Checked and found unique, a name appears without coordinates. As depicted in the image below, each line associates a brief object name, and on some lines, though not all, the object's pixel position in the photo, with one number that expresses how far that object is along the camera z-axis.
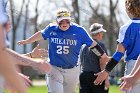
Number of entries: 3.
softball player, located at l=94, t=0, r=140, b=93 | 12.25
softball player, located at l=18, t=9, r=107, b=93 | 16.73
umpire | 18.14
